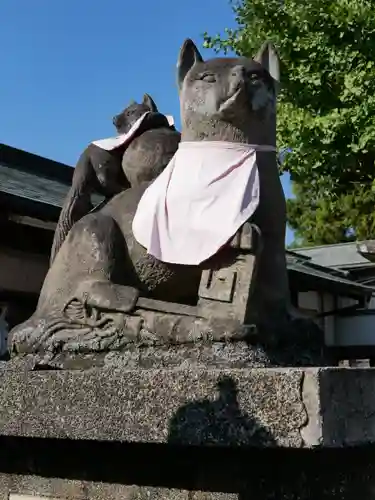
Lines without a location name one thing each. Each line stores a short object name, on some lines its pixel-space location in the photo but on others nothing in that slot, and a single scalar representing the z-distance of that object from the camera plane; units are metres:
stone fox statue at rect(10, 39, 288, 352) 2.57
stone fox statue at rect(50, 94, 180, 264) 2.98
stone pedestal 1.90
